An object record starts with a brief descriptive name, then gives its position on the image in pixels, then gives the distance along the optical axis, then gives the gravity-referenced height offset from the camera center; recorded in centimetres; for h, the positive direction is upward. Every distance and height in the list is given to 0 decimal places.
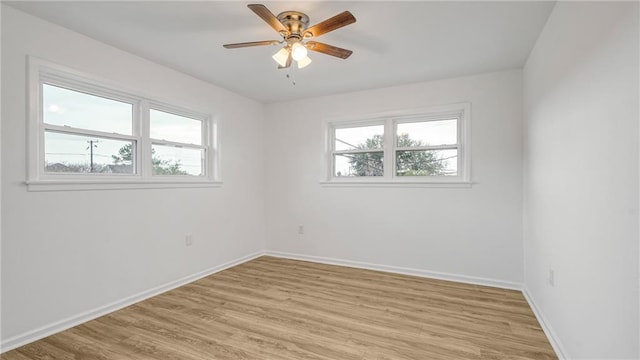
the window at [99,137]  230 +41
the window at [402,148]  361 +41
